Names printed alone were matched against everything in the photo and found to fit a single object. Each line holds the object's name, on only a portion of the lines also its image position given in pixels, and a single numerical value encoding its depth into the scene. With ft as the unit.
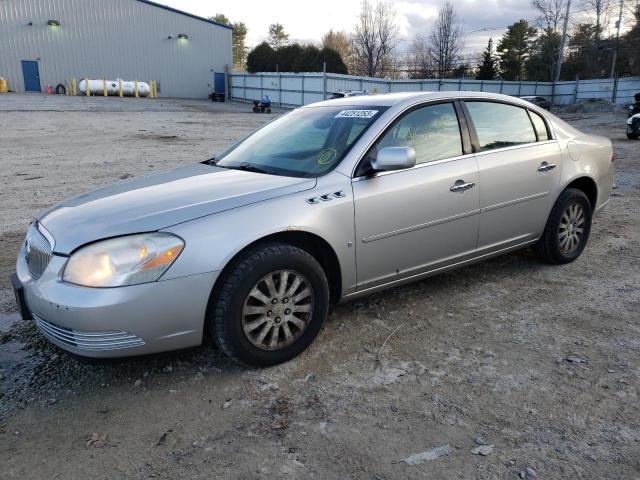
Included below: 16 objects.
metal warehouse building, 130.52
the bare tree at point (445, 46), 158.40
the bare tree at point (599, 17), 171.94
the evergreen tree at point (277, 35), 289.12
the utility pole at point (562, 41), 146.82
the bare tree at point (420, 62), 176.86
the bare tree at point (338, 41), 221.05
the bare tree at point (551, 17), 184.44
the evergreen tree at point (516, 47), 199.41
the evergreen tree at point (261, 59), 162.81
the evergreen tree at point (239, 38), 296.51
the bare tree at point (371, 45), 156.87
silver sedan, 8.80
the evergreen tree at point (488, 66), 177.06
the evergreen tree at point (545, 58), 180.02
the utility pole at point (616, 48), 155.63
